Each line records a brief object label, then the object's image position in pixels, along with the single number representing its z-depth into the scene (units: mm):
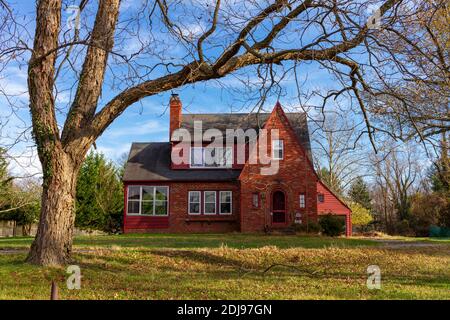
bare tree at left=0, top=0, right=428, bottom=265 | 9430
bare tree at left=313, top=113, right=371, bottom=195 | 40281
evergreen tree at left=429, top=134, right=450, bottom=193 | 14047
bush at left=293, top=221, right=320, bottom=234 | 24875
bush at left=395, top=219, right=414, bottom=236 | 34259
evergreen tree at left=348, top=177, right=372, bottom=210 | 52469
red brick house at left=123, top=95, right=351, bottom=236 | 27078
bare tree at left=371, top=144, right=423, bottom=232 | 40594
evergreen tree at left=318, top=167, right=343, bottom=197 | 40062
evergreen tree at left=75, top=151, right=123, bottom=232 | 31844
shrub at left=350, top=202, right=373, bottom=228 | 35781
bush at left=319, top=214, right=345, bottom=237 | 24547
